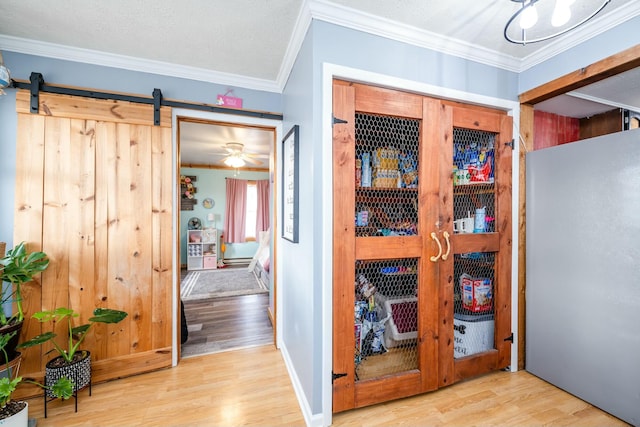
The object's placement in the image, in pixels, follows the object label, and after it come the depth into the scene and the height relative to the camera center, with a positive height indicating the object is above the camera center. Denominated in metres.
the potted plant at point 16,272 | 1.53 -0.37
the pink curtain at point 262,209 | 6.57 +0.08
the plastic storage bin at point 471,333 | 1.93 -0.91
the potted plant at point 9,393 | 1.24 -1.05
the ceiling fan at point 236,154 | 4.26 +1.09
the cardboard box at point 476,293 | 1.97 -0.61
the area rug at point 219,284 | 4.02 -1.28
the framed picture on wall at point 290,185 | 1.81 +0.21
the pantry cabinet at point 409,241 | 1.54 -0.19
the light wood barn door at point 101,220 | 1.81 -0.07
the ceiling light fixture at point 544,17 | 1.04 +1.21
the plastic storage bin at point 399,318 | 1.77 -0.73
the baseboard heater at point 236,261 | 6.26 -1.21
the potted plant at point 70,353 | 1.60 -0.99
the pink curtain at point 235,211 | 6.28 +0.02
